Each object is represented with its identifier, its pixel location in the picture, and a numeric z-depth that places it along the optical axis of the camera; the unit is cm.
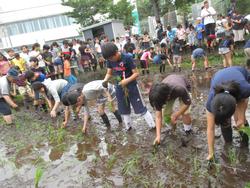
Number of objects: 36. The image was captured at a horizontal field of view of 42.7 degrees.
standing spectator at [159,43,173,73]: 1192
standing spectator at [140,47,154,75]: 1265
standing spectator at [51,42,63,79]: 1316
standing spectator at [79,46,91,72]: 1429
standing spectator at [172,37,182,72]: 1183
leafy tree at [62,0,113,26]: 2892
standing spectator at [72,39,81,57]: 1466
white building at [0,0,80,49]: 4597
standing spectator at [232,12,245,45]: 1234
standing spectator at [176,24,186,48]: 1408
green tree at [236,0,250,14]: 1692
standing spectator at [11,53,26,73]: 1203
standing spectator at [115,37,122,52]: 1507
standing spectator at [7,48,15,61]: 1273
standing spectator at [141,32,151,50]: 1520
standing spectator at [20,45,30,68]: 1273
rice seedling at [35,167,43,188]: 432
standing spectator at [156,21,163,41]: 1538
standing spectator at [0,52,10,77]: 1070
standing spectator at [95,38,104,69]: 1539
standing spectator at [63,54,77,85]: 1095
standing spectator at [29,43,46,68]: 1288
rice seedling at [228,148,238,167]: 395
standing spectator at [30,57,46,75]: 1009
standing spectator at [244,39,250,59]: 747
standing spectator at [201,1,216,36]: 1273
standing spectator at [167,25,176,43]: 1440
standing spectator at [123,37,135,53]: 1284
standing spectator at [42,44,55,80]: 1319
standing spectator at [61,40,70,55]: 1395
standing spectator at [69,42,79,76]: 1410
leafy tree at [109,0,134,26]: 2725
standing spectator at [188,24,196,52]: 1405
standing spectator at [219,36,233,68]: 977
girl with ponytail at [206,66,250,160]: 309
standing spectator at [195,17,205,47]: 1387
